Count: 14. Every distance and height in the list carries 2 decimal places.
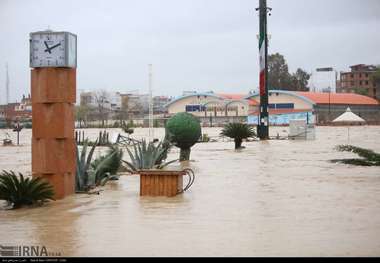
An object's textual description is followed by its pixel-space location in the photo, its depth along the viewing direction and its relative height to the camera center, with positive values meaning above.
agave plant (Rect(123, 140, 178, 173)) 17.11 -0.77
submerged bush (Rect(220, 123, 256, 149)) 29.58 -0.13
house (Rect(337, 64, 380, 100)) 156.54 +12.55
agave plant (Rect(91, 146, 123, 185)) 14.40 -0.83
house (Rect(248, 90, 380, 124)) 91.81 +3.45
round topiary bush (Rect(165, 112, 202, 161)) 20.94 -0.02
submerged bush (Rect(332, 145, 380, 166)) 15.58 -0.74
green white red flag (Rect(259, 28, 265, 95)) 40.09 +4.28
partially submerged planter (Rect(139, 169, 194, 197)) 11.82 -0.96
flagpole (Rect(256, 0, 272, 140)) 39.66 +3.68
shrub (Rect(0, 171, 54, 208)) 11.02 -1.04
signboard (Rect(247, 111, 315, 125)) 87.56 +1.56
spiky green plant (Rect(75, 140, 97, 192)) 13.11 -0.93
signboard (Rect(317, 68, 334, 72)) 131.38 +12.03
